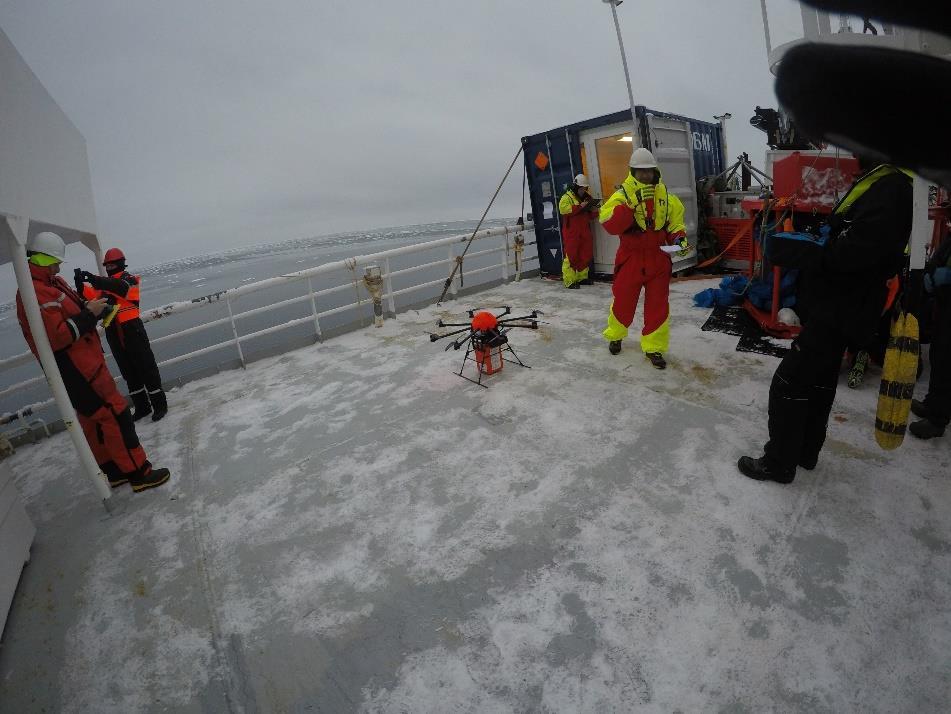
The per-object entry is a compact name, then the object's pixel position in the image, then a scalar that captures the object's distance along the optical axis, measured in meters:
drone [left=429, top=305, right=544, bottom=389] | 3.89
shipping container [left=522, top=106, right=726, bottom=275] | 6.52
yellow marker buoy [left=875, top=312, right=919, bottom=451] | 1.84
